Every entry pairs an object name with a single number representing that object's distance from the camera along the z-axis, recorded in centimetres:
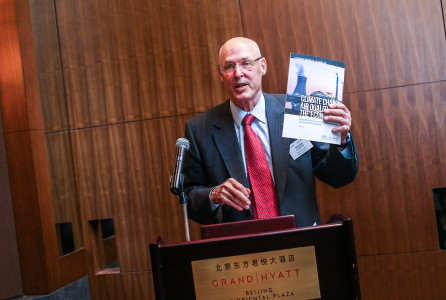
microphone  151
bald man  198
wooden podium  129
